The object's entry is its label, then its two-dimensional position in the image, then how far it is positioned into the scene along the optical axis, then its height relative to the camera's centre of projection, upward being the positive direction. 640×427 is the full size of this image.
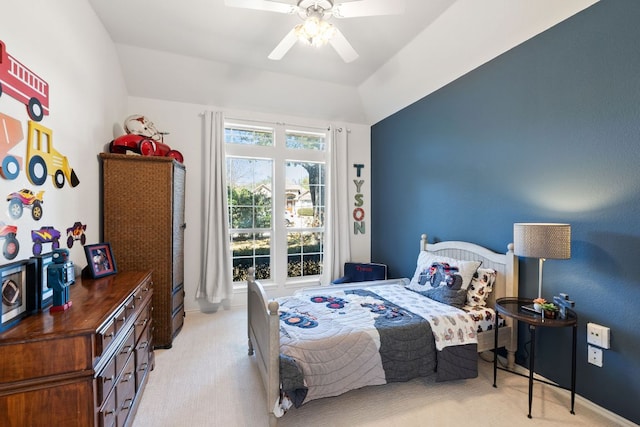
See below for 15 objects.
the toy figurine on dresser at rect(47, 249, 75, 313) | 1.38 -0.38
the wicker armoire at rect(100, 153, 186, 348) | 2.64 -0.13
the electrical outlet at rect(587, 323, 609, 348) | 1.87 -0.84
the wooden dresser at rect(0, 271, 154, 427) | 1.09 -0.67
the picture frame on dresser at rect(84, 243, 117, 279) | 2.05 -0.41
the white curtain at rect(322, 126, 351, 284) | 4.37 -0.03
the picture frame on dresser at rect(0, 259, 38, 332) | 1.19 -0.40
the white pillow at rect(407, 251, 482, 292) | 2.56 -0.55
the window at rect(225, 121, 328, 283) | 4.12 +0.19
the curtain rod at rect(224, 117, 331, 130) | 3.93 +1.27
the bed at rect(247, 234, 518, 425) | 1.74 -0.87
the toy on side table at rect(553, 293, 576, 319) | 1.90 -0.63
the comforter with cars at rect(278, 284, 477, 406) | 1.81 -0.95
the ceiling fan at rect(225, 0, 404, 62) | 1.88 +1.38
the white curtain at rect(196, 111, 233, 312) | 3.74 -0.19
